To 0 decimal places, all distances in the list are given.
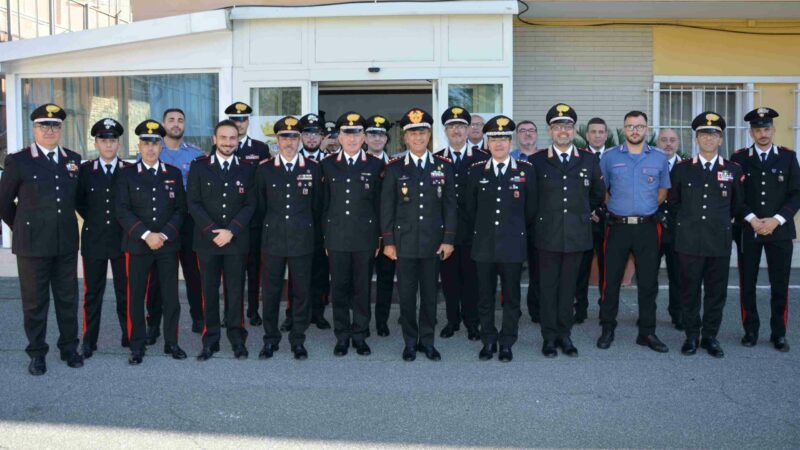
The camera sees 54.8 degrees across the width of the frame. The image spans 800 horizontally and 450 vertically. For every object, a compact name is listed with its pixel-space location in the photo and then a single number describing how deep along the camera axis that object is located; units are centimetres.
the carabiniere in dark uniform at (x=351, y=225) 604
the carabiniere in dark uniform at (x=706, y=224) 611
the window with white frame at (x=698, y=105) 1110
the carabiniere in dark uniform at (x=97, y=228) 608
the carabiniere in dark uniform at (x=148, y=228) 590
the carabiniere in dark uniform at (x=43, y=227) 562
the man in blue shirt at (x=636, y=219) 627
